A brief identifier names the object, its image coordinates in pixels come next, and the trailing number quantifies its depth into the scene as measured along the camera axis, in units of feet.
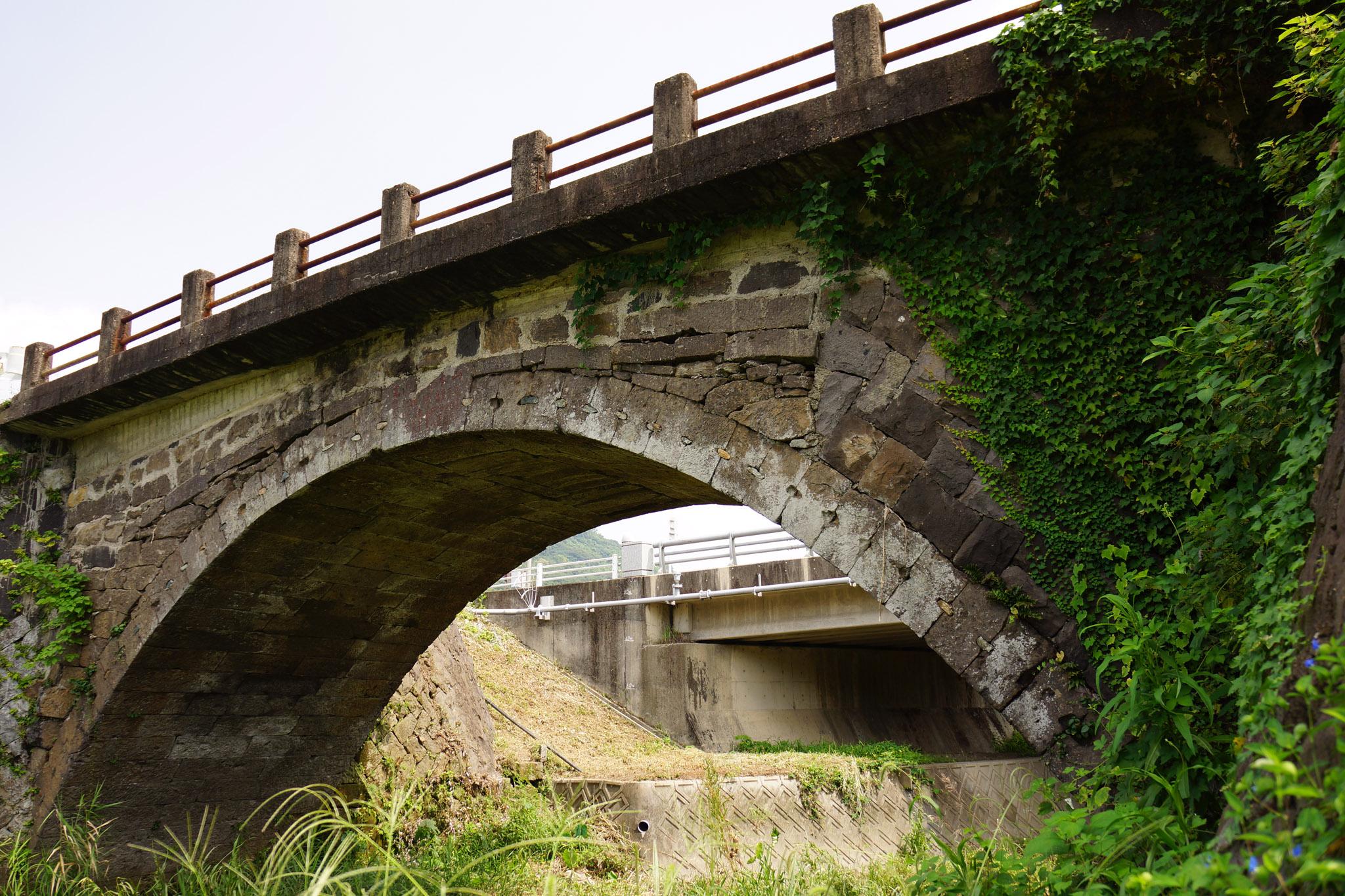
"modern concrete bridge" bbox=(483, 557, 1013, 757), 42.75
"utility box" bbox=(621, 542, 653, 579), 48.34
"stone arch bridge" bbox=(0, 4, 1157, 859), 14.44
